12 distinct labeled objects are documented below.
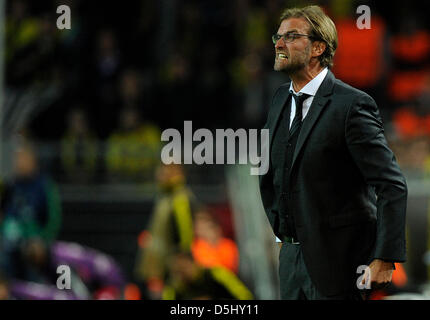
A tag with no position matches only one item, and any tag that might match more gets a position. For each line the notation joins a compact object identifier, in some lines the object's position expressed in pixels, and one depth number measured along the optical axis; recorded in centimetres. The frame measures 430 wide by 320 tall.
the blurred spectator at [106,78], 2225
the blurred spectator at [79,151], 2181
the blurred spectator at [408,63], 2281
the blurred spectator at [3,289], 1373
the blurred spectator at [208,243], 1719
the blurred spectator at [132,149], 2145
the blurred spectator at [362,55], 2153
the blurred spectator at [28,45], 2275
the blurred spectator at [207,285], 1036
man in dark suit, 652
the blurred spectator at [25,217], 1762
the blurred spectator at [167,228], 1736
